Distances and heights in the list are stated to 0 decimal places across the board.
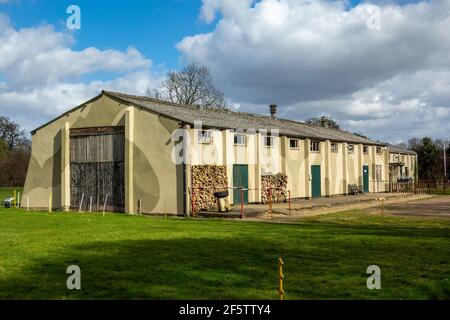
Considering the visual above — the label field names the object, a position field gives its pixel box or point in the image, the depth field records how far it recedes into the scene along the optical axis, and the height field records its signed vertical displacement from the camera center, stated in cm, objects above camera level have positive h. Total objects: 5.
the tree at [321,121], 8220 +1103
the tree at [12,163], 7125 +376
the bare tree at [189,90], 6097 +1179
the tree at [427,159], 7369 +392
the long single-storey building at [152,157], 2616 +178
